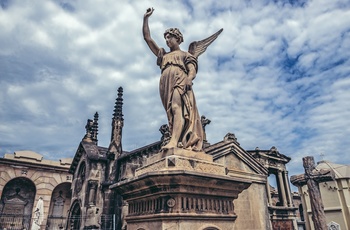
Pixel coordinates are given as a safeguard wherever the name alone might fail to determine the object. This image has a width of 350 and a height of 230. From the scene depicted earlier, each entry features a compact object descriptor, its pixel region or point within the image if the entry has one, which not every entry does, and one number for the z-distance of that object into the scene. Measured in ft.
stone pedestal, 11.00
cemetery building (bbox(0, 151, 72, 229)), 87.92
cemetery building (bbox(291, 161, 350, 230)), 74.96
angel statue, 13.56
